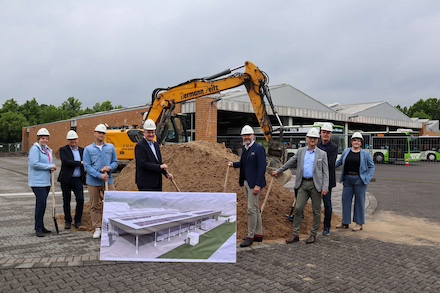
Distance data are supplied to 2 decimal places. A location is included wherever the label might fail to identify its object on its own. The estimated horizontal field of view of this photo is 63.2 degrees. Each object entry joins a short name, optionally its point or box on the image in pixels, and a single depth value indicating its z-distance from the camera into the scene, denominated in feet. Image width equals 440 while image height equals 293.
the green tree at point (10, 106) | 228.10
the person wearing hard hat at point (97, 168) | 19.75
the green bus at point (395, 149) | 79.92
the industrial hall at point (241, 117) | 76.43
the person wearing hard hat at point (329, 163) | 21.09
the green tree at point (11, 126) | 199.52
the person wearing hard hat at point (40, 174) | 19.71
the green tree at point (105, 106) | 281.33
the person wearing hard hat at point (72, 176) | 21.05
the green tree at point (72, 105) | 277.81
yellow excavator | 36.78
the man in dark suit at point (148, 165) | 17.62
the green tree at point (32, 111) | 233.35
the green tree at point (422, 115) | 258.22
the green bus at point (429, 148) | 85.15
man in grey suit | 19.39
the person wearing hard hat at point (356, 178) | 22.29
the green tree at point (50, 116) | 233.55
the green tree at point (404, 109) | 294.41
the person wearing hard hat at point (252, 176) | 17.95
